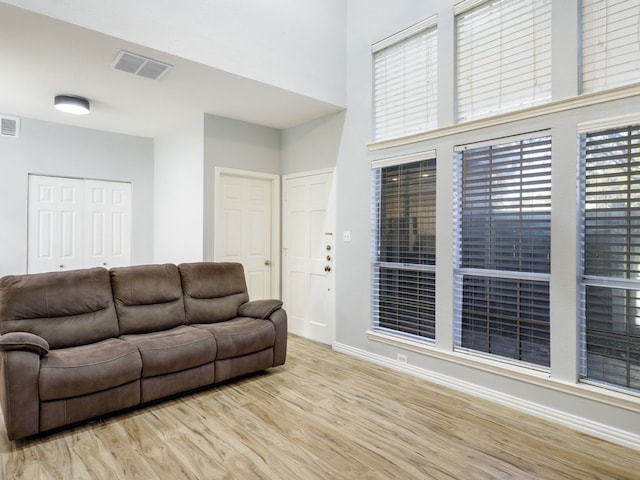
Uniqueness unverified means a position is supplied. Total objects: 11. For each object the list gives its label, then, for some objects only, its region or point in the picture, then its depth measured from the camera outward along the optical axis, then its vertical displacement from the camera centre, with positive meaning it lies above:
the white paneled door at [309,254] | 4.45 -0.16
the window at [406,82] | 3.46 +1.56
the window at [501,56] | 2.79 +1.49
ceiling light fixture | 3.78 +1.38
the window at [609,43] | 2.39 +1.32
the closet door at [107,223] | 5.00 +0.23
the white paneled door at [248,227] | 4.58 +0.18
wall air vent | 4.37 +1.33
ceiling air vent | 2.94 +1.43
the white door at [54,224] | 4.57 +0.20
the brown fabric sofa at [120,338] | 2.36 -0.78
